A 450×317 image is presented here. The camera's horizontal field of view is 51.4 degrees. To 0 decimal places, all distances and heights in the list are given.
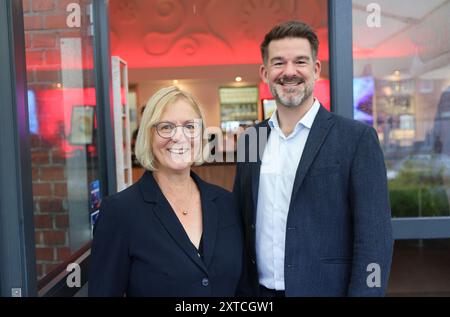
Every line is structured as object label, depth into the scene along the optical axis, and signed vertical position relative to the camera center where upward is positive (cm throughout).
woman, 149 -32
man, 158 -26
